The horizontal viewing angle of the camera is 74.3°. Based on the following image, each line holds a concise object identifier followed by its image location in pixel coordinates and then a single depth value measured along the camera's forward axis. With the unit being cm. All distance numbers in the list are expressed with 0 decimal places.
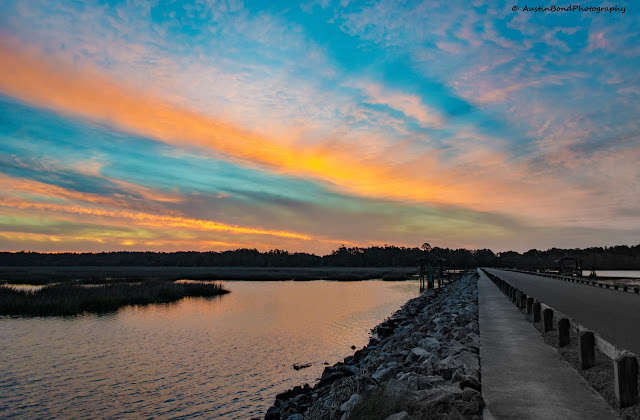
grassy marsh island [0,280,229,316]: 2664
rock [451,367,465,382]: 679
